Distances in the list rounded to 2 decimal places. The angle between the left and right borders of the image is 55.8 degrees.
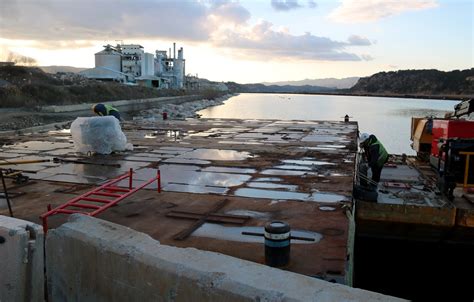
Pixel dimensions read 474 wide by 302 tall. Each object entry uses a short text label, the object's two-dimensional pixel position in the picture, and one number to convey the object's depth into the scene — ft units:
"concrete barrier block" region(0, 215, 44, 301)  14.88
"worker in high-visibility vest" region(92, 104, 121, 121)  46.47
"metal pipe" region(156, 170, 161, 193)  27.06
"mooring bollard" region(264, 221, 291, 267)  15.85
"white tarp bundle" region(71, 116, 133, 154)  39.50
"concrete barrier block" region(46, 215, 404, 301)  10.59
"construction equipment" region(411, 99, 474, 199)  33.73
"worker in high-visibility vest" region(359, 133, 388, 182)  34.68
